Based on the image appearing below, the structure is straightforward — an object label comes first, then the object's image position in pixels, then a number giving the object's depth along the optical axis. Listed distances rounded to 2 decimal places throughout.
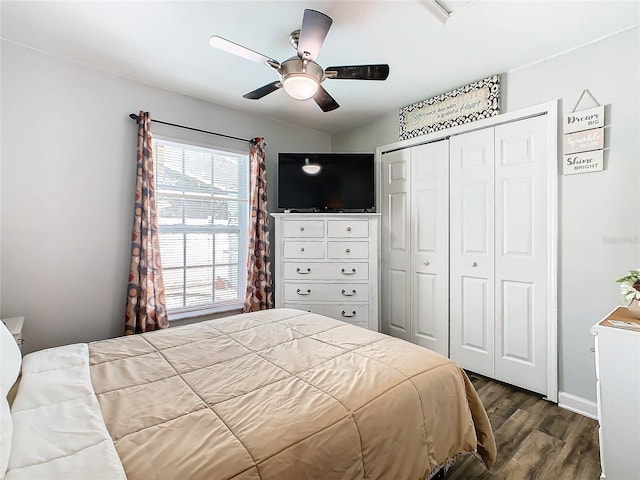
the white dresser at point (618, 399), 1.41
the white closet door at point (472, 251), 2.73
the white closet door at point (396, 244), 3.39
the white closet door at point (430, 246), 3.05
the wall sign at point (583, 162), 2.14
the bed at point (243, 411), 0.84
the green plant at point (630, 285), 1.59
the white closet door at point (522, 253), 2.42
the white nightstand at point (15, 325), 1.86
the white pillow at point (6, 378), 0.78
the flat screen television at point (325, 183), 3.51
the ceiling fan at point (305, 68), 1.67
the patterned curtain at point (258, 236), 3.37
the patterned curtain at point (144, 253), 2.62
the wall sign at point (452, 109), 2.66
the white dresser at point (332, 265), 3.23
